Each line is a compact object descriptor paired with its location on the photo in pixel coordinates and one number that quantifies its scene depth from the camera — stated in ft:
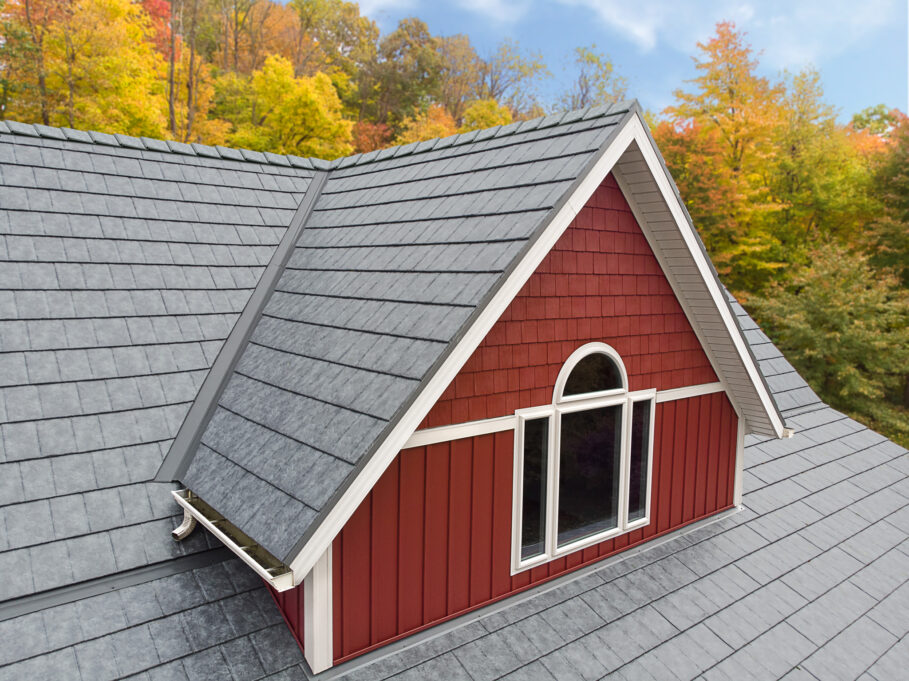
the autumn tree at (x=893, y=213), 69.05
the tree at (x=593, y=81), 101.60
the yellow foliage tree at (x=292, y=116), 67.72
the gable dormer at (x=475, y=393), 10.03
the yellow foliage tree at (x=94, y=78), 57.11
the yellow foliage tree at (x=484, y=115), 82.28
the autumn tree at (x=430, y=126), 79.10
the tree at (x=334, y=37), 103.96
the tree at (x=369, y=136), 89.83
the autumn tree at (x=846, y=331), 59.41
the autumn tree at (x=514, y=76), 108.78
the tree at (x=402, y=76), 107.14
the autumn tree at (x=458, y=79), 112.06
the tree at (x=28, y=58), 57.77
